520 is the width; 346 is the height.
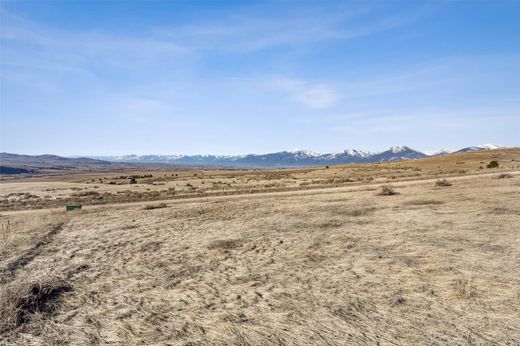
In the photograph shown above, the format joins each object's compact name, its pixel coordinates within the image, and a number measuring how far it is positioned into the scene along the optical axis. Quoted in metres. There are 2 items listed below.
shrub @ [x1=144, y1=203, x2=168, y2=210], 26.94
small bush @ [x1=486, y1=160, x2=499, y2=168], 61.22
